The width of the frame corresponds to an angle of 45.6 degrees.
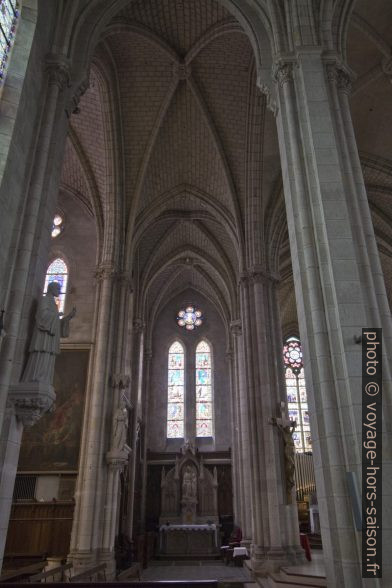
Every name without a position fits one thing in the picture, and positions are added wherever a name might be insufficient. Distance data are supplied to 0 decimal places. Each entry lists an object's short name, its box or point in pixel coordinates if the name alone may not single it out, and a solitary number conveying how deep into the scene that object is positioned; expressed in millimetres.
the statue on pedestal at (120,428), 14297
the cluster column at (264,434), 13070
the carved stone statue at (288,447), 13781
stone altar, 21125
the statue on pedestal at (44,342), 7125
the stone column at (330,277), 6059
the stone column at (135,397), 19984
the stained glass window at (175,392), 26828
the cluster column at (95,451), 13172
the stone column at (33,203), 6848
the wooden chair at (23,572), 10422
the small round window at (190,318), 29469
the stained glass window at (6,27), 8289
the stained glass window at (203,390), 26844
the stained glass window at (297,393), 28094
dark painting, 16016
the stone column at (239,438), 18562
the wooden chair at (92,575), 10396
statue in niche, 23906
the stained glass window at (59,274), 18750
